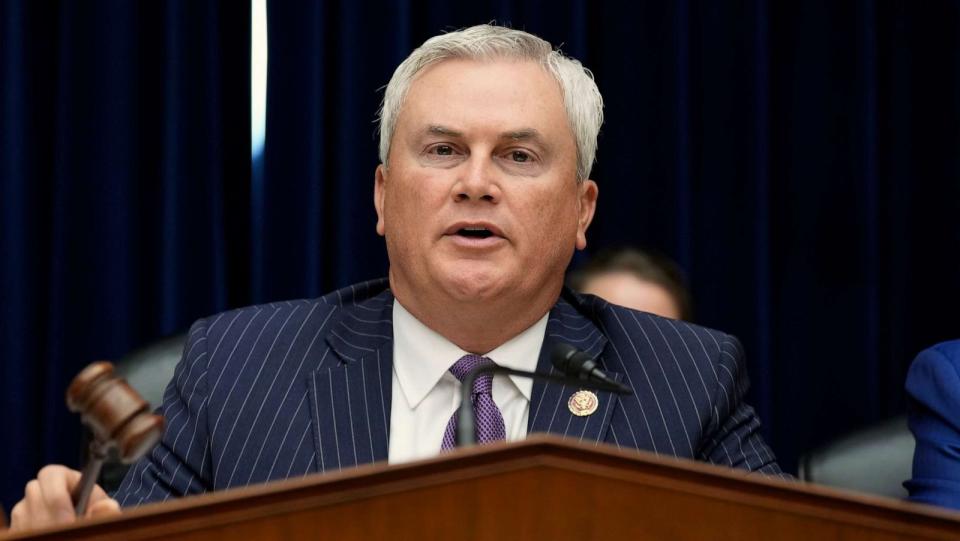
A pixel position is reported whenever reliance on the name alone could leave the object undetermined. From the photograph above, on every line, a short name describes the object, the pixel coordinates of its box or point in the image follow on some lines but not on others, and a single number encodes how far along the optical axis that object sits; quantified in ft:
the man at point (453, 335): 16.51
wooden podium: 14.89
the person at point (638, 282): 18.16
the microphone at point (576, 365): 15.81
